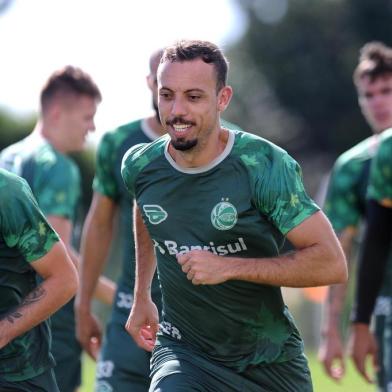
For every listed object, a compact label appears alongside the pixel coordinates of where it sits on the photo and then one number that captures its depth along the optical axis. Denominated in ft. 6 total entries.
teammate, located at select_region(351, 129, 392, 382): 52.75
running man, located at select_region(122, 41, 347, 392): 37.96
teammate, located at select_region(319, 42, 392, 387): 62.28
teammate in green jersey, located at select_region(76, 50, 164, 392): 50.19
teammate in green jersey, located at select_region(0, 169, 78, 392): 38.45
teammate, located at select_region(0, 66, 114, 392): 57.41
